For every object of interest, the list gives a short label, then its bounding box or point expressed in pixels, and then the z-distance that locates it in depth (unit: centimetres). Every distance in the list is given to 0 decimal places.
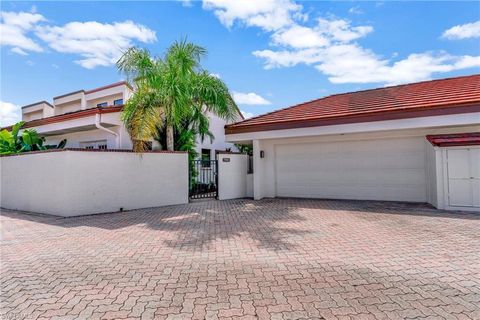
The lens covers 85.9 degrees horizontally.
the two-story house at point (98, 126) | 1337
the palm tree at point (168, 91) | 1098
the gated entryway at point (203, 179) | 1345
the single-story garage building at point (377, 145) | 928
